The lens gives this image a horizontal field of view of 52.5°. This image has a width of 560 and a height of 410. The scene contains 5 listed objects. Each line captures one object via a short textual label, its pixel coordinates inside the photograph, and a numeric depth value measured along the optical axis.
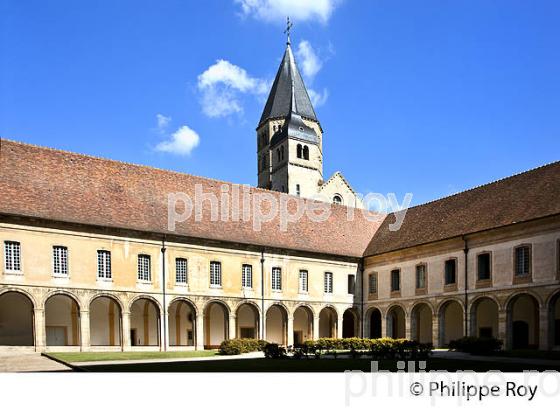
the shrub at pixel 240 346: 27.97
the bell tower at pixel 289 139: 57.63
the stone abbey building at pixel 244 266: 28.09
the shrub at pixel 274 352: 23.73
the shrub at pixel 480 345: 27.38
